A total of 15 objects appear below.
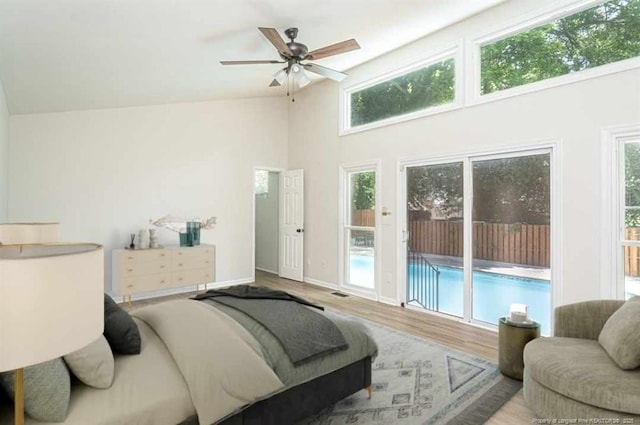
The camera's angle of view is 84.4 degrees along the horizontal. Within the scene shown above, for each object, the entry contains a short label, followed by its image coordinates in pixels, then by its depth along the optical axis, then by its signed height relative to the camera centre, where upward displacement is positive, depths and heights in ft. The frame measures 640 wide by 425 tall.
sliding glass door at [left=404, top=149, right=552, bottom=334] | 11.91 -0.75
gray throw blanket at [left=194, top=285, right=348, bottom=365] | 6.93 -2.29
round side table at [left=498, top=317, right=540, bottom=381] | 8.96 -3.29
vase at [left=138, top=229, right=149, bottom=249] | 16.21 -1.09
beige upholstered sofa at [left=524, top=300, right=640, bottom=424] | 6.10 -2.95
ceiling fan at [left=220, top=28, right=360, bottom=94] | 10.62 +5.18
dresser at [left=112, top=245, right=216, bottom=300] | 15.55 -2.48
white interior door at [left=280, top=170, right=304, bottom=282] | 21.49 -0.66
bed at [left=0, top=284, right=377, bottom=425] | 5.16 -2.67
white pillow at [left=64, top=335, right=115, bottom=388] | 5.12 -2.23
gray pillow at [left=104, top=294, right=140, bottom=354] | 6.18 -2.08
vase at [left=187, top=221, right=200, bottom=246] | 17.94 -0.76
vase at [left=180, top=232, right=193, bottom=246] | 17.80 -1.19
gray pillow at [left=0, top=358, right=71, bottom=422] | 4.40 -2.25
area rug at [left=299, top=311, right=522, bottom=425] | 7.50 -4.24
